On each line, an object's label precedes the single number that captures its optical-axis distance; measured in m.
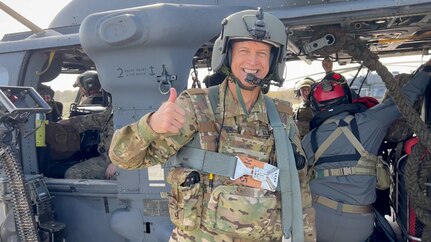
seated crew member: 3.62
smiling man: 1.66
